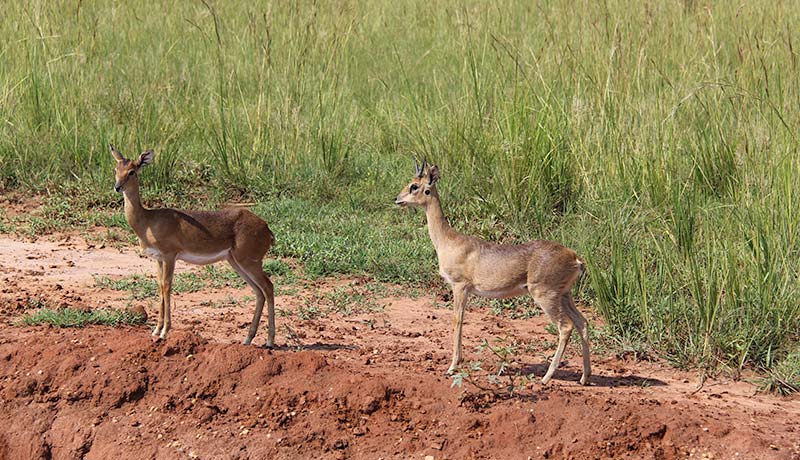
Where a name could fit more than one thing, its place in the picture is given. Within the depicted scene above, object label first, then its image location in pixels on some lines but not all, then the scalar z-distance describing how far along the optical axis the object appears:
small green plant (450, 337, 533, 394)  11.02
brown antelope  12.52
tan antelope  11.71
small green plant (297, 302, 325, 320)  14.27
